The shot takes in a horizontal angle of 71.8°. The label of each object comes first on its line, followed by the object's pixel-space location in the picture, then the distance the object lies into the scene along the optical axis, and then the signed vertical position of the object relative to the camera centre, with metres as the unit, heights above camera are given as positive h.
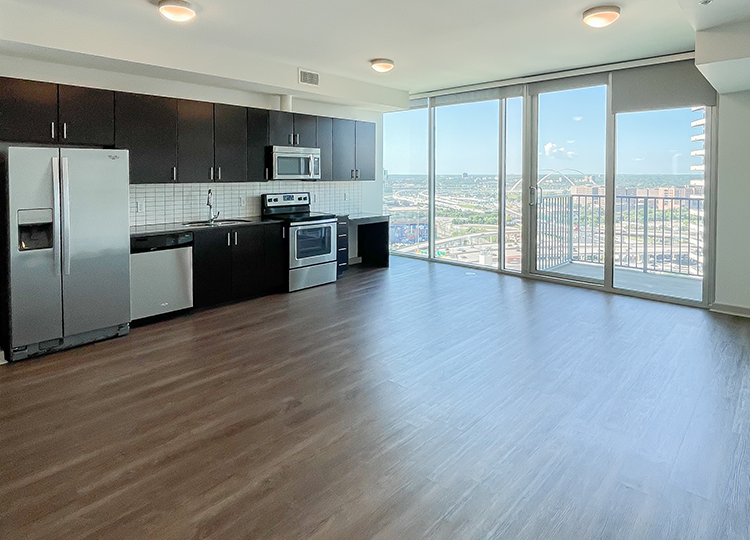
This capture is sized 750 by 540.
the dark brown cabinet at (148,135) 4.84 +1.02
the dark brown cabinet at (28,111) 4.09 +1.05
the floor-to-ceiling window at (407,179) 8.47 +1.00
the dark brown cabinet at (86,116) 4.41 +1.09
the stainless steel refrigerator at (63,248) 3.88 -0.06
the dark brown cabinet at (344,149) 7.18 +1.27
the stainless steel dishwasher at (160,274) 4.75 -0.32
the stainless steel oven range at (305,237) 6.26 +0.03
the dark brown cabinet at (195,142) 5.31 +1.03
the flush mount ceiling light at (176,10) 3.77 +1.70
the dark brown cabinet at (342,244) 7.04 -0.06
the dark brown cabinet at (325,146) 6.92 +1.26
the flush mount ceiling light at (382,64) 5.68 +1.94
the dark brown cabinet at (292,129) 6.25 +1.38
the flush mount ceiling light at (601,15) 3.96 +1.73
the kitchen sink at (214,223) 5.55 +0.19
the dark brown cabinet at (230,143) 5.67 +1.08
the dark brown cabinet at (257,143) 6.00 +1.14
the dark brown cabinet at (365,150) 7.59 +1.32
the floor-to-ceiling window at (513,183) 7.09 +0.78
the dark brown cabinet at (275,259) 6.02 -0.23
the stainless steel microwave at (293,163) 6.23 +0.96
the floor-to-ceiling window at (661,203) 5.56 +0.40
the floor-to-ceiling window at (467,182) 7.51 +0.86
